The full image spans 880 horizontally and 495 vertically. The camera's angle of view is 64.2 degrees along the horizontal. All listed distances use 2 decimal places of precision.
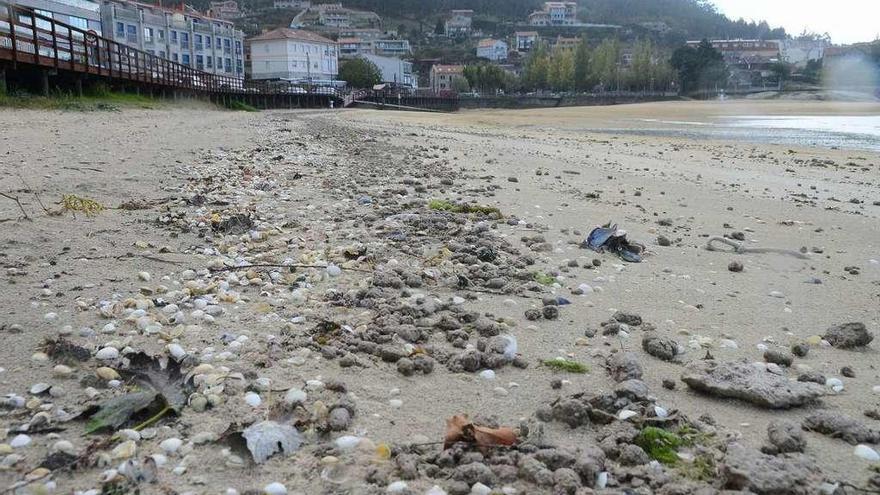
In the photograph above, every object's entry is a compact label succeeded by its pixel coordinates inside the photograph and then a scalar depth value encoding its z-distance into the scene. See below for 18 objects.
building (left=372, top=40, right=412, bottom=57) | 155.00
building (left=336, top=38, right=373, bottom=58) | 148.00
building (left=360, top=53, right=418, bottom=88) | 121.38
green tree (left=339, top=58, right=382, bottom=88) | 103.19
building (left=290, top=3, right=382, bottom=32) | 178.62
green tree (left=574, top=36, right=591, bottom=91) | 111.88
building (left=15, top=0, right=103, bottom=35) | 40.25
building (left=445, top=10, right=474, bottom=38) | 185.88
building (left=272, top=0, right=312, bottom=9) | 191.75
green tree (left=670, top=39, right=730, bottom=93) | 111.00
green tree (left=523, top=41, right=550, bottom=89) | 114.94
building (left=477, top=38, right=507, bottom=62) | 163.38
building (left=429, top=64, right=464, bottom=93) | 136.62
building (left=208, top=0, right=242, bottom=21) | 168.43
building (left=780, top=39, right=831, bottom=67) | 165.62
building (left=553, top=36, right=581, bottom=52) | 149.11
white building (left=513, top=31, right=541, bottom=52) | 178.75
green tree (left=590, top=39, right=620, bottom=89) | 113.19
